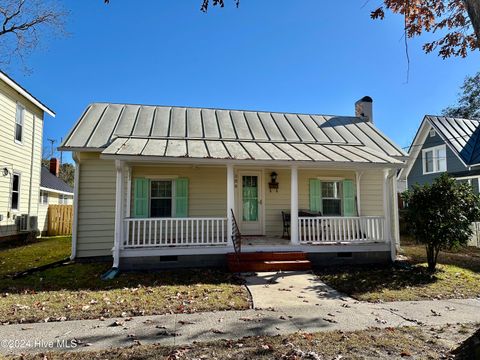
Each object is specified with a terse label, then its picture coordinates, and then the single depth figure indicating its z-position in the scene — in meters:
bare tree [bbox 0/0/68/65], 14.29
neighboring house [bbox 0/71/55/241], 12.84
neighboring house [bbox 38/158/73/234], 16.95
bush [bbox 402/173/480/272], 7.86
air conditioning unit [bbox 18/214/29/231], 14.02
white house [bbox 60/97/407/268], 8.36
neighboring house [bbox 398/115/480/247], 17.92
